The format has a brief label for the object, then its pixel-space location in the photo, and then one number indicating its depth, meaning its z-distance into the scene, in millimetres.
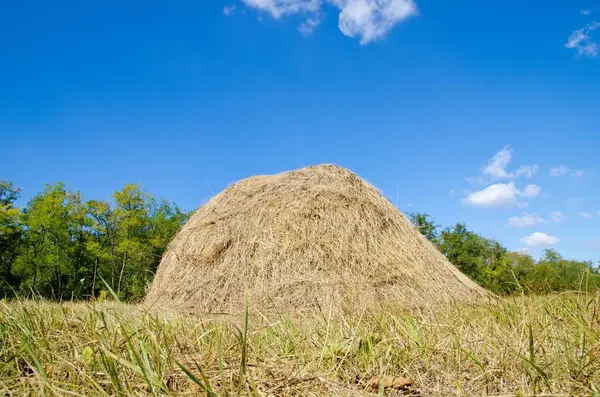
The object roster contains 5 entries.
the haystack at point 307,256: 6770
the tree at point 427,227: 19984
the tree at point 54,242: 26422
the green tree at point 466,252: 20094
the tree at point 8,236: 25359
